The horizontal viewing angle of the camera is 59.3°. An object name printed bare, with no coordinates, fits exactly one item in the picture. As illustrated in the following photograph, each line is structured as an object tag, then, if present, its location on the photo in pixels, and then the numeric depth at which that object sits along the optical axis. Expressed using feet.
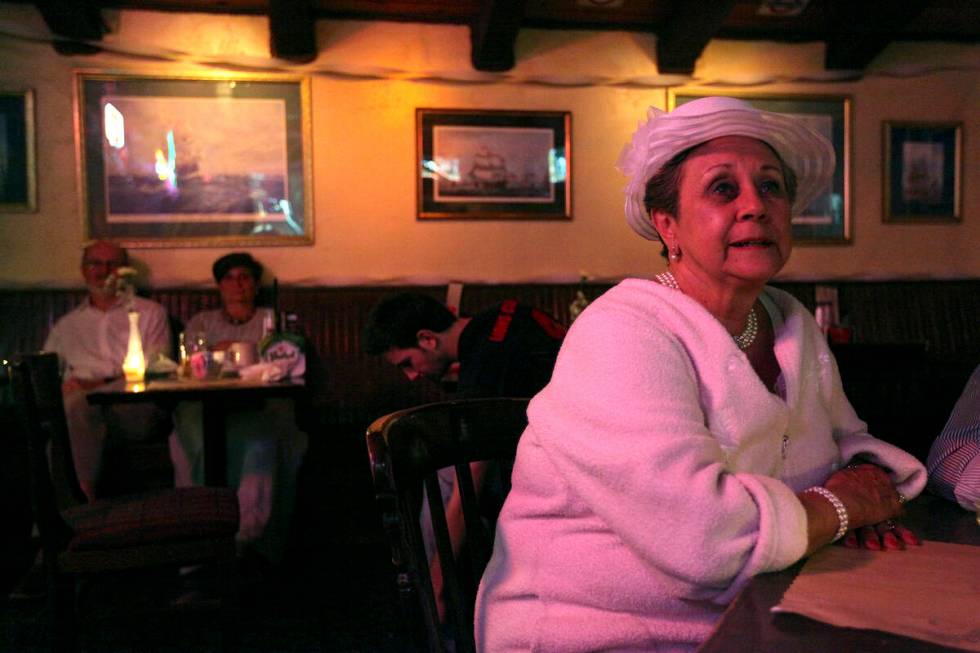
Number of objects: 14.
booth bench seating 13.82
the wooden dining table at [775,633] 2.31
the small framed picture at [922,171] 19.24
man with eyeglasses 14.93
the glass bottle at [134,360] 12.56
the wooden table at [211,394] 10.71
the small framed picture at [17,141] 16.46
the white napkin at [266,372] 11.55
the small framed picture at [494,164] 17.76
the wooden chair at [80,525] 8.34
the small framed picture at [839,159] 18.98
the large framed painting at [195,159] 16.71
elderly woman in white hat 3.16
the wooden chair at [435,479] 3.52
